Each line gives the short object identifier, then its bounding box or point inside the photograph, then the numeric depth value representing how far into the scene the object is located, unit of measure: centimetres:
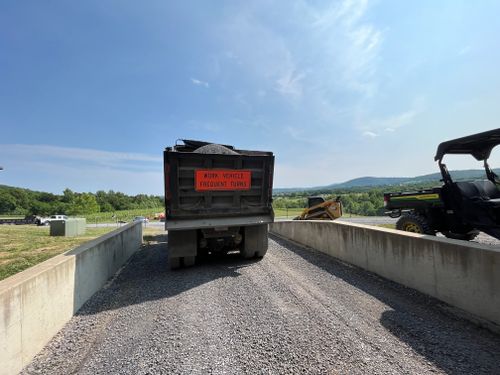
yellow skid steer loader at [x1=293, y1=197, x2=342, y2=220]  1438
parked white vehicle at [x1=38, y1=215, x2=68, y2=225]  4181
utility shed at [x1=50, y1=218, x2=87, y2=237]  1539
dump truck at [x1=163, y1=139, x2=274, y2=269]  553
